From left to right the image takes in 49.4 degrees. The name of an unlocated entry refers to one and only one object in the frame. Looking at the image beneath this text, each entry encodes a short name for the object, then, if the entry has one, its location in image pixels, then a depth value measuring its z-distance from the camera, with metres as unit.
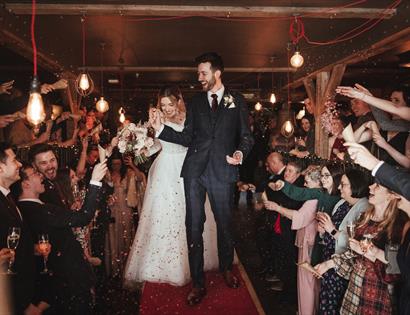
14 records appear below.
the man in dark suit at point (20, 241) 2.78
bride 4.23
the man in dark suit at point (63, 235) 3.16
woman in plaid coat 2.76
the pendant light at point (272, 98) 10.23
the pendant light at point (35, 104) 2.34
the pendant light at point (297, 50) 5.91
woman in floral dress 3.29
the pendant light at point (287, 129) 8.00
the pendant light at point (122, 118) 9.90
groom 3.56
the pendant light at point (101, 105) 9.04
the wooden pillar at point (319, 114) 8.70
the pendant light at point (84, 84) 6.42
